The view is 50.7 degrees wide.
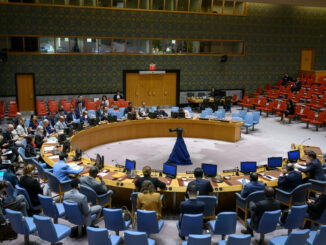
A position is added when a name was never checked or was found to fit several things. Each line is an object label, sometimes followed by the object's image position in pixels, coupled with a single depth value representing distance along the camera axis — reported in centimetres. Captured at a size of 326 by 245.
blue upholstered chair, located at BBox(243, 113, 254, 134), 1566
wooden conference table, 766
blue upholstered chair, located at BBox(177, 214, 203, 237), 592
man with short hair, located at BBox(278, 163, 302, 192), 747
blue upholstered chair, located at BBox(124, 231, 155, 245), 524
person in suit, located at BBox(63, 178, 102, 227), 619
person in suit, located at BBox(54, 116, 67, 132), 1228
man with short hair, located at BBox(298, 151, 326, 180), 814
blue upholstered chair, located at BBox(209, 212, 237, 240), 599
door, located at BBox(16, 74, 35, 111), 1870
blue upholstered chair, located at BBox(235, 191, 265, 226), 684
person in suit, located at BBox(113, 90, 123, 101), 1899
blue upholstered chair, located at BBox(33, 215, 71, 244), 562
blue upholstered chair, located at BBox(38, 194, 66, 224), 644
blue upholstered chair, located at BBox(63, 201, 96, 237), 612
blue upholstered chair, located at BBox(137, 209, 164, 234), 596
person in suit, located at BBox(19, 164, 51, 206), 693
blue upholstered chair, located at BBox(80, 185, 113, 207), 694
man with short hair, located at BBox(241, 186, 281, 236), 611
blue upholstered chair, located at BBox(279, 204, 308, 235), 638
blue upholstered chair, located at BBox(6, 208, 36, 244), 583
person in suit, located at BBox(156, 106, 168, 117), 1548
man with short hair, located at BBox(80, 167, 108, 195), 704
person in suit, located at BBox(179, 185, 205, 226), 606
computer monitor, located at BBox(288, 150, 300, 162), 931
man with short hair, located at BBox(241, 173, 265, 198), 696
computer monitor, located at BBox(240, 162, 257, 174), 848
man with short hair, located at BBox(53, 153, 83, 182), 802
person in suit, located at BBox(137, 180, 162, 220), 621
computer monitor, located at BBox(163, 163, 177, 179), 807
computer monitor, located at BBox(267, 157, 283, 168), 882
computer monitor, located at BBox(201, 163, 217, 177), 806
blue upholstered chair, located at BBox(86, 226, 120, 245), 528
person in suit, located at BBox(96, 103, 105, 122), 1429
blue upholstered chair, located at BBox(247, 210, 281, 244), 603
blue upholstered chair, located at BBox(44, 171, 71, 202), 781
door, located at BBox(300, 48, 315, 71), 2458
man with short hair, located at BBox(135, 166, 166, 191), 706
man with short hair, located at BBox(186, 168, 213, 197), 688
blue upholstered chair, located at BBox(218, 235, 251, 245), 516
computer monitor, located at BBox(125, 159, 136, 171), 832
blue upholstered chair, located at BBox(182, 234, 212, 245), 513
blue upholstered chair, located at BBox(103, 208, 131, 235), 605
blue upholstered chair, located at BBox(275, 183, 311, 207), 734
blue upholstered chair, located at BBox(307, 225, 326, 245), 558
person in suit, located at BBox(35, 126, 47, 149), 1091
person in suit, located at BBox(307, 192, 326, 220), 659
